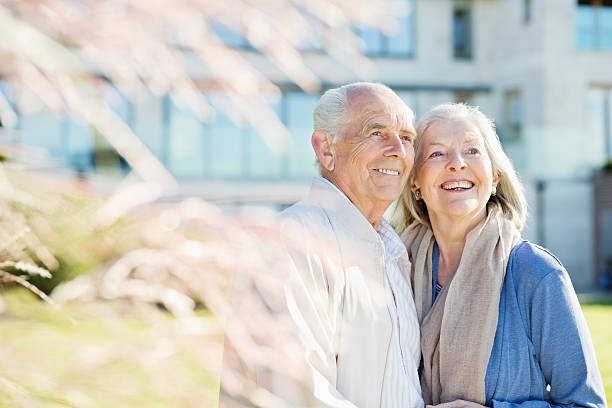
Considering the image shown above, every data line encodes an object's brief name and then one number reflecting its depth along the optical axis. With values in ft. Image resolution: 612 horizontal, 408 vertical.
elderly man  7.62
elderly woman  8.43
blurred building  66.33
